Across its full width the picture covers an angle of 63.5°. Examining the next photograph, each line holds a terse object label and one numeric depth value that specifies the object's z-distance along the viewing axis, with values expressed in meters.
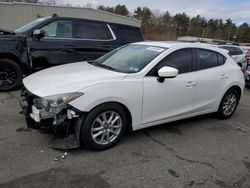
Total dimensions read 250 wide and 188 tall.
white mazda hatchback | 2.59
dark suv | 4.75
